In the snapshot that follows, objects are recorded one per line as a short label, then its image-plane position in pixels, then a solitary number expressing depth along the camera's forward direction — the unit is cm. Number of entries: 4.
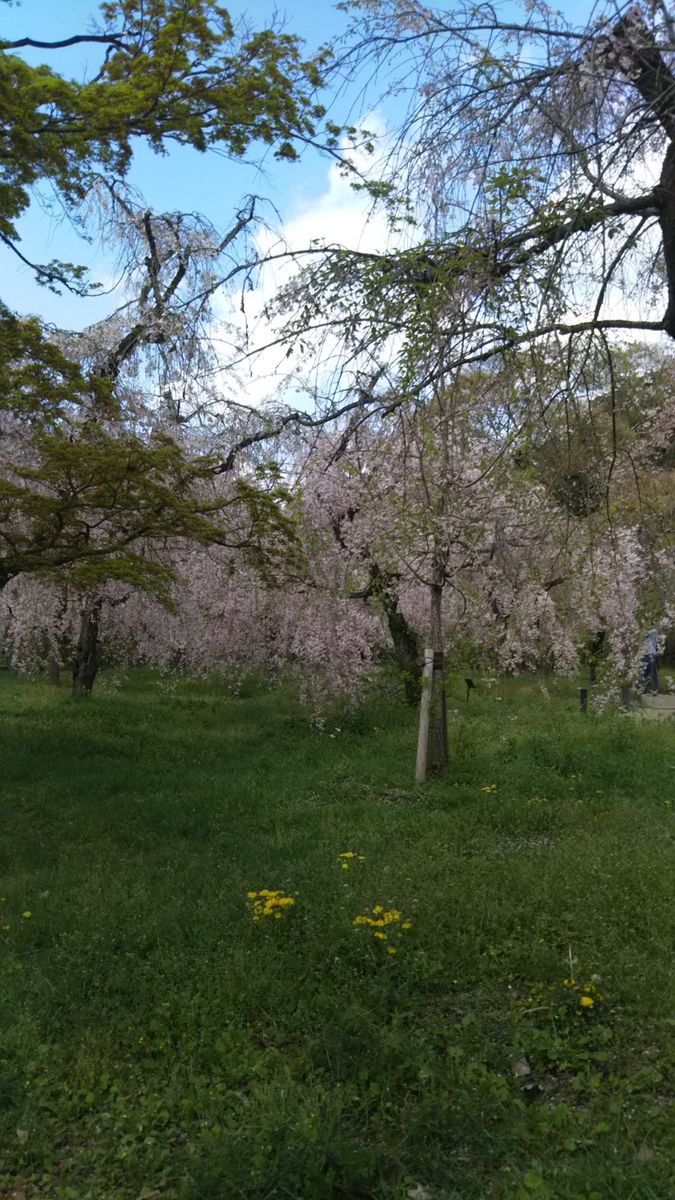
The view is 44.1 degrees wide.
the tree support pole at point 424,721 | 1043
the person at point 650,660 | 1533
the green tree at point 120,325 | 524
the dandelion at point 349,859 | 676
